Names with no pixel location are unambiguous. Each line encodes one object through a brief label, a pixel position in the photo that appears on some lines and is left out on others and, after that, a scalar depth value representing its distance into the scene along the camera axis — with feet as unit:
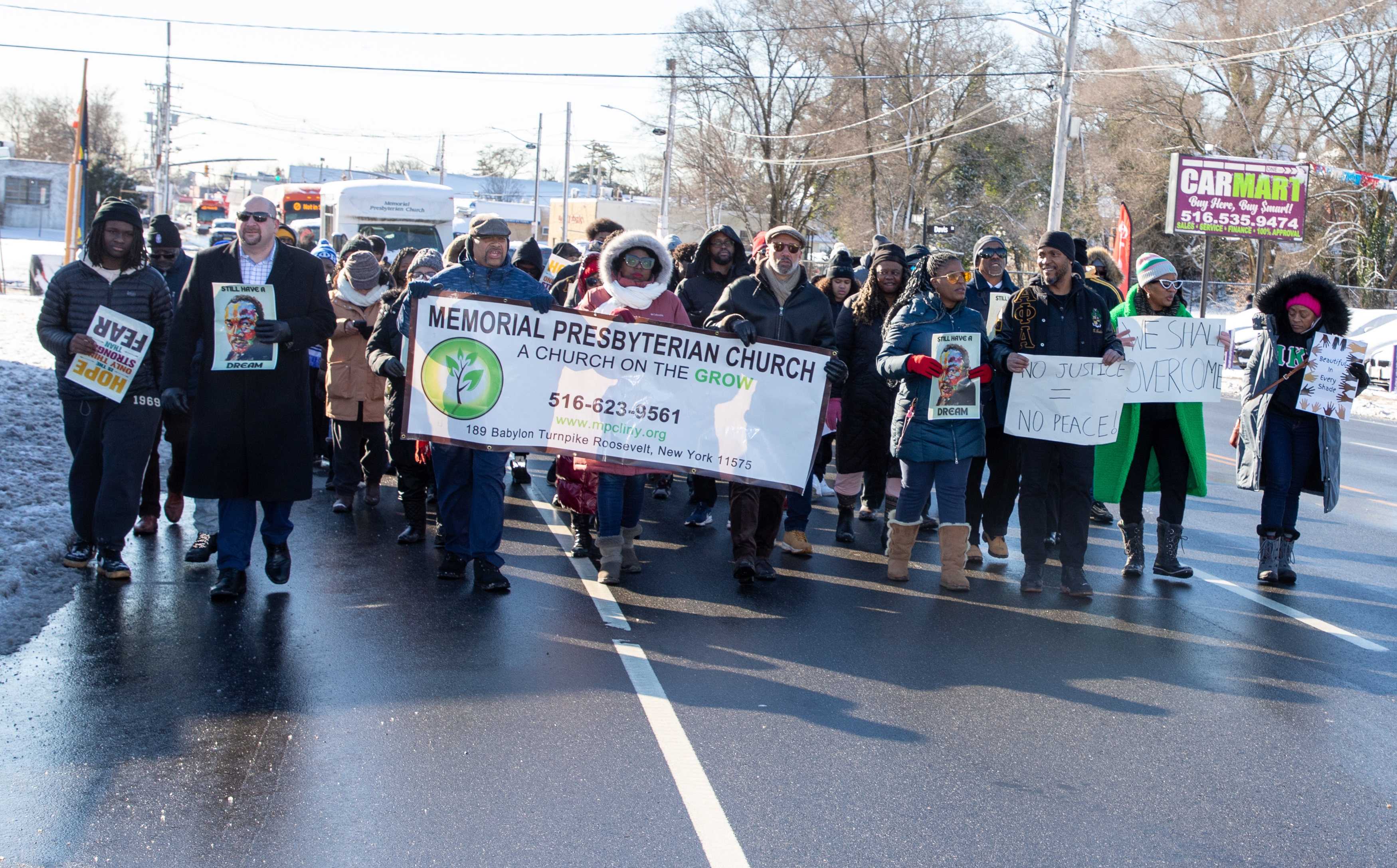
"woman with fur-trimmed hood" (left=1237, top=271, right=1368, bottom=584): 25.20
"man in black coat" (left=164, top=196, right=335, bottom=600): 20.95
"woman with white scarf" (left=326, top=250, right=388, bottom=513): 29.19
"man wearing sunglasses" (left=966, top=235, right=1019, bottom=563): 25.55
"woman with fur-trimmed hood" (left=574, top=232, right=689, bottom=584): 22.81
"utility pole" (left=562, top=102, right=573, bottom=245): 204.03
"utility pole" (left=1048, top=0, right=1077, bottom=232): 89.61
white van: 82.23
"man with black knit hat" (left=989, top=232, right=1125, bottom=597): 23.54
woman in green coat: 25.31
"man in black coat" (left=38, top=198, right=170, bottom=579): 21.74
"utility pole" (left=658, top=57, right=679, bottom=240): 151.94
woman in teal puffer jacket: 23.17
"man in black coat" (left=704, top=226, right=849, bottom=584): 23.88
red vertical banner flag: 74.28
